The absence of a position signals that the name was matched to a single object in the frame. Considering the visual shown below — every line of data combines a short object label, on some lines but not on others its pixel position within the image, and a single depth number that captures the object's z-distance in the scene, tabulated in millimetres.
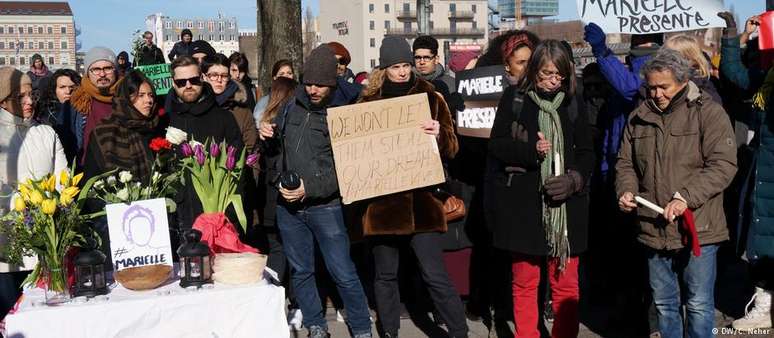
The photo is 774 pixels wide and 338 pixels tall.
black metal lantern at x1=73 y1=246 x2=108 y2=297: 4379
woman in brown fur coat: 5668
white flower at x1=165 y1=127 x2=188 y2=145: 5039
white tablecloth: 4191
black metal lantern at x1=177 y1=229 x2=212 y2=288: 4543
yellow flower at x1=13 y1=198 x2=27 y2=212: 4328
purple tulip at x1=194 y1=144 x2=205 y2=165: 4961
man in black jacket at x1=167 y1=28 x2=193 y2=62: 16938
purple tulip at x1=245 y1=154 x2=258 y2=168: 5156
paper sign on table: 4500
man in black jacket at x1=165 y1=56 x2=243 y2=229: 5852
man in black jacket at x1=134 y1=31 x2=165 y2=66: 13010
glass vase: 4352
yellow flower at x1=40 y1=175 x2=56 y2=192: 4369
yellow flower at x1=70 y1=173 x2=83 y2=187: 4475
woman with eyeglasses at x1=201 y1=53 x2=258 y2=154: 6875
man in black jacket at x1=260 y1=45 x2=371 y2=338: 5668
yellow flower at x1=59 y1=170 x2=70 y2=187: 4426
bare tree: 9422
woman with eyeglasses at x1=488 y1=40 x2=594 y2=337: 5387
